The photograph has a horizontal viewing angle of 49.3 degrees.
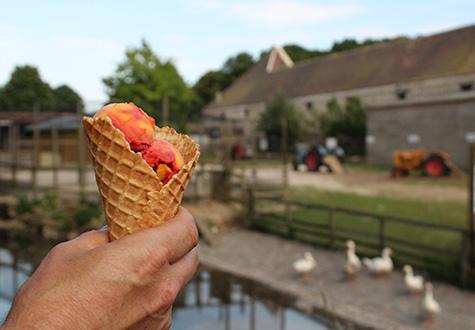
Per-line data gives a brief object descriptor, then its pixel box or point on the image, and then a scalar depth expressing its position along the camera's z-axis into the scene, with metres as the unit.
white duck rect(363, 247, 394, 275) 8.80
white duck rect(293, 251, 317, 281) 8.88
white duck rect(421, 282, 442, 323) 6.99
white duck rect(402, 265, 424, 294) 7.85
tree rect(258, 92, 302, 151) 34.00
